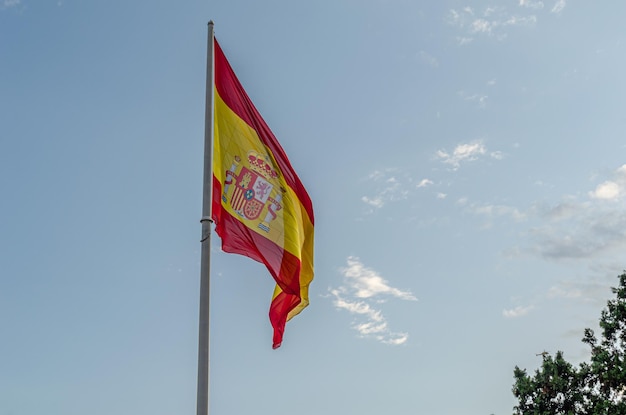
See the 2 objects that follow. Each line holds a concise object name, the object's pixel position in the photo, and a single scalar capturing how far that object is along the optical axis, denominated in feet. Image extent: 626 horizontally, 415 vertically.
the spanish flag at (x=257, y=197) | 37.73
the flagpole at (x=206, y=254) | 31.58
